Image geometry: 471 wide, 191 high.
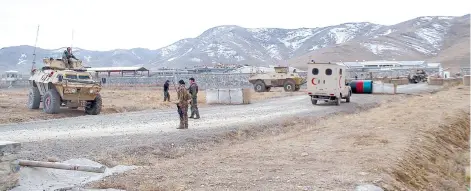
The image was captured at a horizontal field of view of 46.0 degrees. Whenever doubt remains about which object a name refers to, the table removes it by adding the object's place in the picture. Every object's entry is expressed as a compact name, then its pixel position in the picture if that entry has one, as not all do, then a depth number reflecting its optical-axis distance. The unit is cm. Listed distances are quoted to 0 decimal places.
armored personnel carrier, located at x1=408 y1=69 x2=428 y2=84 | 6328
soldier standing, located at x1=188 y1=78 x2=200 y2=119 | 1908
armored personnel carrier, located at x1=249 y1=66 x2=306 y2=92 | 4409
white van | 2652
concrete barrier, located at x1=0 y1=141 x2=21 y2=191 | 762
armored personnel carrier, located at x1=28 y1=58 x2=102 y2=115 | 2350
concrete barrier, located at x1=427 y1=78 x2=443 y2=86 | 5678
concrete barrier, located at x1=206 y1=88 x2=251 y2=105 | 2889
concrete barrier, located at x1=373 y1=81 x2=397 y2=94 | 3894
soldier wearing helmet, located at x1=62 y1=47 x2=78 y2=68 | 2583
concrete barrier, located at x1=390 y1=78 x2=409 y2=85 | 5652
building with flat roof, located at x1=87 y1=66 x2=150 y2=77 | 7428
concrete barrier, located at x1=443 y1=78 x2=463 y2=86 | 5534
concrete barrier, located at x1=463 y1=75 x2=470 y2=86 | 5279
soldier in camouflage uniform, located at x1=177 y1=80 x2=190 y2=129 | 1560
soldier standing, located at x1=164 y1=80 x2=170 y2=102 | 3198
